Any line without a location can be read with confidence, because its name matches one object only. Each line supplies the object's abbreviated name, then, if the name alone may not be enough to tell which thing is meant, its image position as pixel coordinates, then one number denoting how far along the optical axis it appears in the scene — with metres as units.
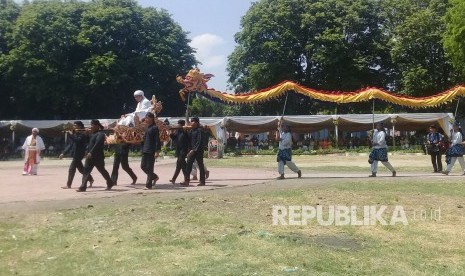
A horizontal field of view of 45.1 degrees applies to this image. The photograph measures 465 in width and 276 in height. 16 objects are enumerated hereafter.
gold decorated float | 14.70
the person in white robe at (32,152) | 20.47
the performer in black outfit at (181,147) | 15.25
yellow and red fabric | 24.59
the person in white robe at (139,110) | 15.04
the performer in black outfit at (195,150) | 14.80
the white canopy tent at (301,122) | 39.62
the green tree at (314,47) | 48.62
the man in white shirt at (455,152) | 18.45
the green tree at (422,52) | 45.50
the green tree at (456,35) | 36.66
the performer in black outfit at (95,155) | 13.70
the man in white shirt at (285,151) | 16.73
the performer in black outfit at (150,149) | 14.00
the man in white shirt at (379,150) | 17.45
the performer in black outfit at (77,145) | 14.43
